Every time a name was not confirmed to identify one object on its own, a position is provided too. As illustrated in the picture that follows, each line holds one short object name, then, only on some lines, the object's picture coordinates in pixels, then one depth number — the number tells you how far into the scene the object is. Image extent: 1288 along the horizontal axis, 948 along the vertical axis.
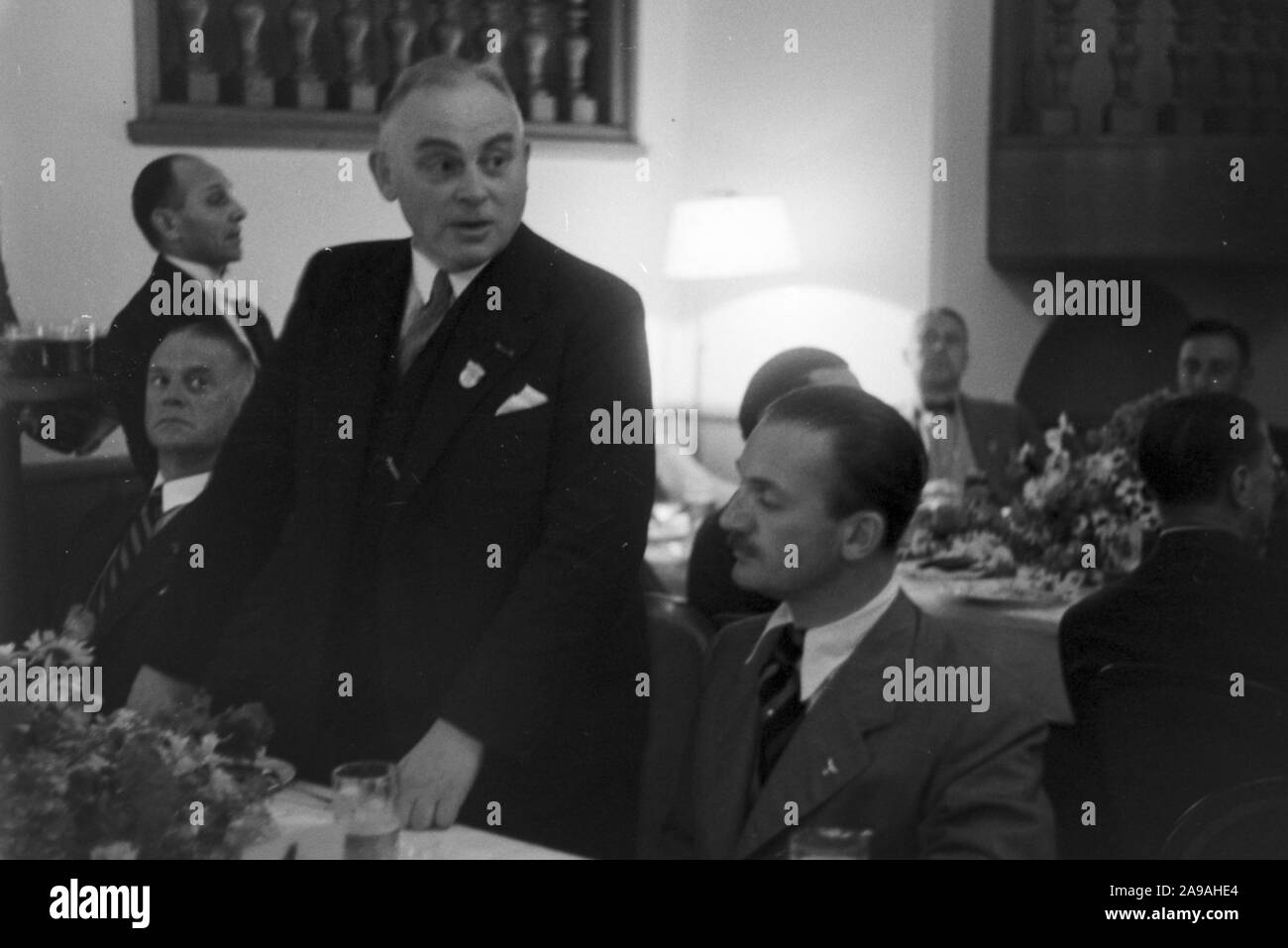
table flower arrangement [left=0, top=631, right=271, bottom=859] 1.49
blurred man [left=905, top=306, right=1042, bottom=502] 2.17
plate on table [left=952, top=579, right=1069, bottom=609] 2.15
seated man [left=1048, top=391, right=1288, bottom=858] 2.10
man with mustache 1.65
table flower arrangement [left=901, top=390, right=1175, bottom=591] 2.21
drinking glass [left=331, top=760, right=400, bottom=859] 1.54
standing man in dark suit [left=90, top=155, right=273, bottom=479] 2.14
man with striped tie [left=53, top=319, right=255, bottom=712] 2.14
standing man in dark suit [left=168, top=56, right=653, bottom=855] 2.07
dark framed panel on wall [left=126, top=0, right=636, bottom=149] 2.11
